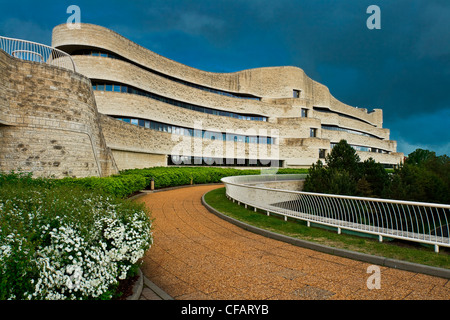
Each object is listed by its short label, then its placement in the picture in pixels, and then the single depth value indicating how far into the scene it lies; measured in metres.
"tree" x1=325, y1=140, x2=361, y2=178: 23.56
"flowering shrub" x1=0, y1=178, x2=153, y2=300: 2.74
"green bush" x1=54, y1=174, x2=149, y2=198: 10.49
